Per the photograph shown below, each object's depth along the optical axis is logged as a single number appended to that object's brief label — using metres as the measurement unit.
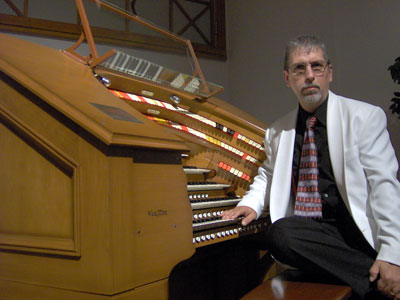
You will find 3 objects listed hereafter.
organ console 1.34
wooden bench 1.40
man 1.56
